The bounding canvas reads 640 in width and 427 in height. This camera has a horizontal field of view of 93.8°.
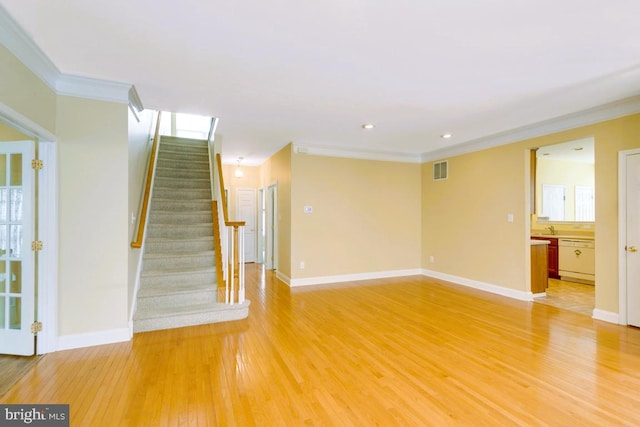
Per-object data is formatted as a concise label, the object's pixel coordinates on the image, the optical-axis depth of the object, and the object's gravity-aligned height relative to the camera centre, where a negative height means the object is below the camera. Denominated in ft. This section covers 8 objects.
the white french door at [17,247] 9.03 -0.99
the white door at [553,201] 22.68 +0.94
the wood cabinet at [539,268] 15.65 -2.90
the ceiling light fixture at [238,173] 25.41 +3.49
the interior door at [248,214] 25.95 -0.01
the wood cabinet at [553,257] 19.85 -2.90
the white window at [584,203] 23.52 +0.81
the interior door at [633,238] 11.41 -0.97
